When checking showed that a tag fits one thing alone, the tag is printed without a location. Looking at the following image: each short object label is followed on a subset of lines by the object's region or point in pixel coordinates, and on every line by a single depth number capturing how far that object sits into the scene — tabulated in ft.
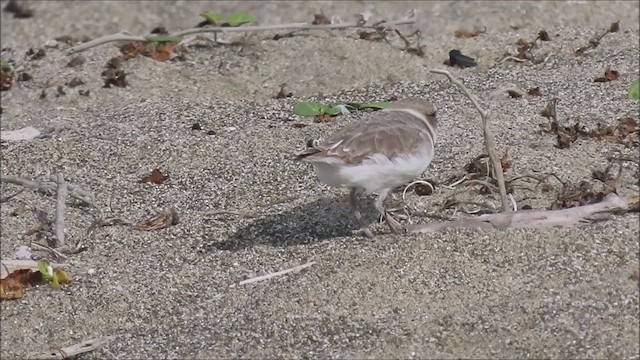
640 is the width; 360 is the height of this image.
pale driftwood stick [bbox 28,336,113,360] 29.96
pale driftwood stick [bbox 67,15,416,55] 51.19
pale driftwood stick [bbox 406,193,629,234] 31.81
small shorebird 31.86
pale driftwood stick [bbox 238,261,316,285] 31.71
